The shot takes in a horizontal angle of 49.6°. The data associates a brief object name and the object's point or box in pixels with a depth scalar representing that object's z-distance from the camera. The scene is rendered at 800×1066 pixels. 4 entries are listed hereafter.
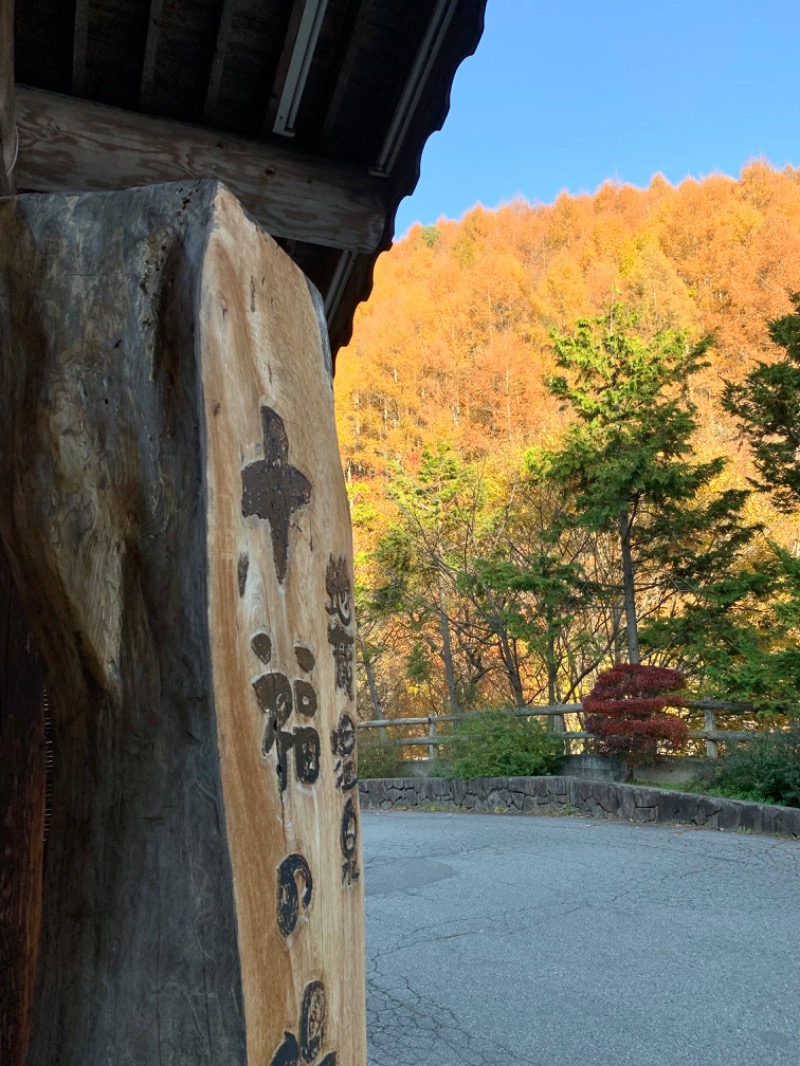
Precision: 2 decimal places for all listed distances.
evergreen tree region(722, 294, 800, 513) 9.98
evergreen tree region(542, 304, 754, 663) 12.52
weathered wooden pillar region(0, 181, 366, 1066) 1.16
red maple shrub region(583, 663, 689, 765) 10.27
